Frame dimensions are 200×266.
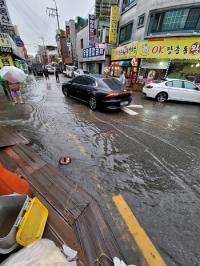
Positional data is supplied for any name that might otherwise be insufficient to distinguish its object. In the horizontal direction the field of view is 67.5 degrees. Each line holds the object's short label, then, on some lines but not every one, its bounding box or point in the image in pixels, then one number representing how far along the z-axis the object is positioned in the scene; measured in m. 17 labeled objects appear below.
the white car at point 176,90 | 9.85
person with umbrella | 7.20
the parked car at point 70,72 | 25.34
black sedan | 7.02
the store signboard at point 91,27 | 21.38
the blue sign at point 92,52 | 21.93
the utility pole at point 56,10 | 30.31
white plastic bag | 1.20
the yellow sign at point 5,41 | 15.05
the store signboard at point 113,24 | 18.23
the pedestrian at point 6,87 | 8.22
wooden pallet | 1.85
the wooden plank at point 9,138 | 4.01
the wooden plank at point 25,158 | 3.16
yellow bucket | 1.49
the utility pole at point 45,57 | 79.69
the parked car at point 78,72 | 22.00
